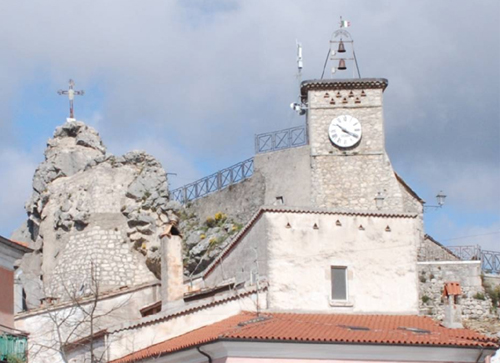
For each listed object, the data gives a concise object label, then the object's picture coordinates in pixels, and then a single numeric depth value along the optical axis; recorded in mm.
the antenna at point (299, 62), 57838
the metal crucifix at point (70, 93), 66875
